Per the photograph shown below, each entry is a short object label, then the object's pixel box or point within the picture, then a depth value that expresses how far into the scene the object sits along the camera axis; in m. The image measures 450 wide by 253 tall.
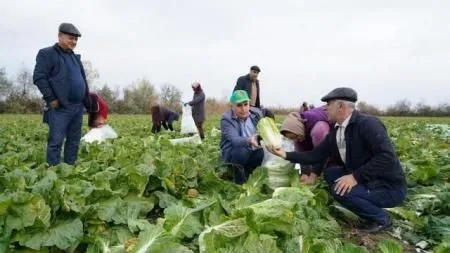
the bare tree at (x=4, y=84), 53.10
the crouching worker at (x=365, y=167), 3.64
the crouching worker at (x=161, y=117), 13.34
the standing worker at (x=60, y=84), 5.40
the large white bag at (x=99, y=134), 9.00
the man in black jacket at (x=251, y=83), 8.52
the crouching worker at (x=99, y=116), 8.39
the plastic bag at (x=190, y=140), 8.93
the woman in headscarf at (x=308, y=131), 4.51
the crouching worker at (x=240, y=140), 5.01
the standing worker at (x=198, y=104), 11.25
